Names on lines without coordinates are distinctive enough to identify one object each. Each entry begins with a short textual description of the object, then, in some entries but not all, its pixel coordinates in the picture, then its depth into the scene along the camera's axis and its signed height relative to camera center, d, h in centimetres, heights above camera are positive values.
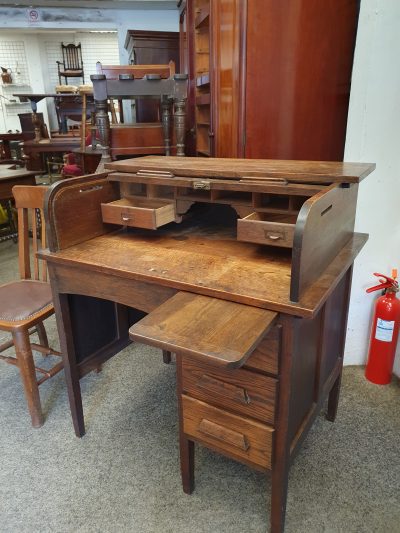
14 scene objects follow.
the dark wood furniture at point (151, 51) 456 +74
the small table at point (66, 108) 905 +32
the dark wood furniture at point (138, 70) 292 +35
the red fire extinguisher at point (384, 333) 198 -98
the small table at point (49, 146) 648 -32
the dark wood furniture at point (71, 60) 1066 +154
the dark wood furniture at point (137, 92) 228 +16
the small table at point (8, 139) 832 -29
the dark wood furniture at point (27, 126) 895 -4
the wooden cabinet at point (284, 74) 203 +22
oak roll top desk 106 -43
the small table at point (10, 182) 416 -56
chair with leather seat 182 -78
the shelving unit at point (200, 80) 309 +28
